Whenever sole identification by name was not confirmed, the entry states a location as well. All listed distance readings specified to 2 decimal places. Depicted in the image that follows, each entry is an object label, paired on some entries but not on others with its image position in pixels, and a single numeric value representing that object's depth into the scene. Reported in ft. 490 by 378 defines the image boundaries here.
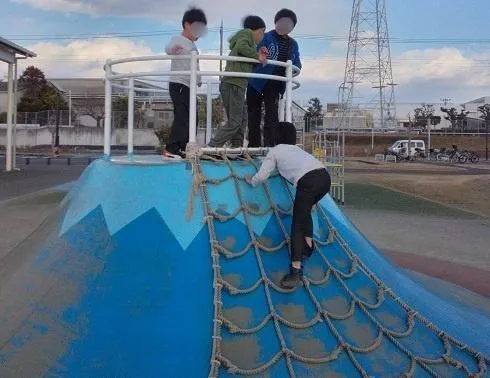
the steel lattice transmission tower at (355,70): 227.40
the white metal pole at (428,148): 195.64
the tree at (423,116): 285.43
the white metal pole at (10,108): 89.76
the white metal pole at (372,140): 216.00
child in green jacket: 18.04
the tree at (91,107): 221.01
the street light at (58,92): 234.99
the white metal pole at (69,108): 207.45
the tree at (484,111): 273.46
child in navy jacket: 19.49
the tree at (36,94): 237.86
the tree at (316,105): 317.18
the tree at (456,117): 282.15
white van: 184.75
